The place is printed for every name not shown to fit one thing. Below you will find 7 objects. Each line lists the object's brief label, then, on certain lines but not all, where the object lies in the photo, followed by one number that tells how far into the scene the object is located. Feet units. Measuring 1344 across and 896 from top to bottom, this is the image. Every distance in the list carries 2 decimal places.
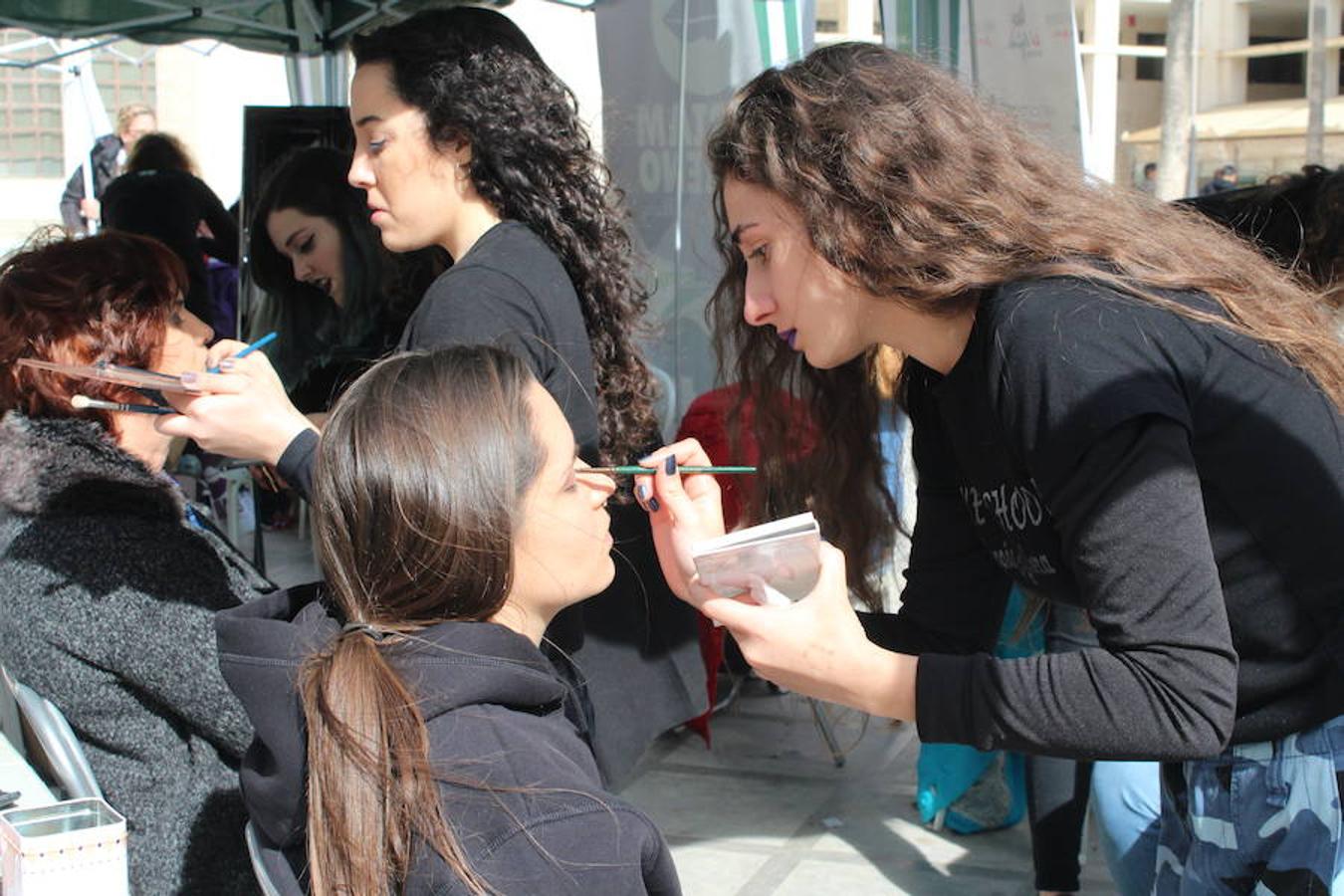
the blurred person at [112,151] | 26.73
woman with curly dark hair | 6.69
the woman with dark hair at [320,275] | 11.67
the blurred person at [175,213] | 17.24
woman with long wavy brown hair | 4.00
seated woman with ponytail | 4.00
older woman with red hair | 6.05
